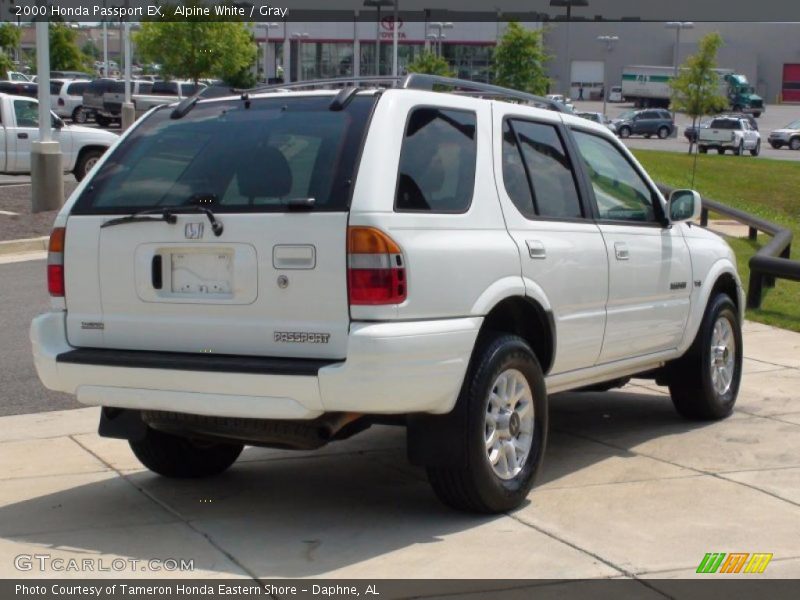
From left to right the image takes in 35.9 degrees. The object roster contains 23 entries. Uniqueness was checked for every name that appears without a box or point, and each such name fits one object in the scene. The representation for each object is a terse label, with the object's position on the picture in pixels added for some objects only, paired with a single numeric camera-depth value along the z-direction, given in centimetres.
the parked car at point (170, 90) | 5306
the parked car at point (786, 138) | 6088
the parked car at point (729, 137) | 5316
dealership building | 9438
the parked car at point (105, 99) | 5003
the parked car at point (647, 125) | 6831
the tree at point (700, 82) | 4738
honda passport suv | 516
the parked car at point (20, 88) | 4594
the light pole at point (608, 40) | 9625
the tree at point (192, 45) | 5453
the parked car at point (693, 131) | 4594
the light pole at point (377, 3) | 4616
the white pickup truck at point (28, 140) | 2236
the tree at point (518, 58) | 6088
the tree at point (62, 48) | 8356
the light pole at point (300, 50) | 9119
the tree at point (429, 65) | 5703
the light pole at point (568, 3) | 5569
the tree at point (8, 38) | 7169
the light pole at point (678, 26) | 9241
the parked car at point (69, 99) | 5172
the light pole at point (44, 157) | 1848
